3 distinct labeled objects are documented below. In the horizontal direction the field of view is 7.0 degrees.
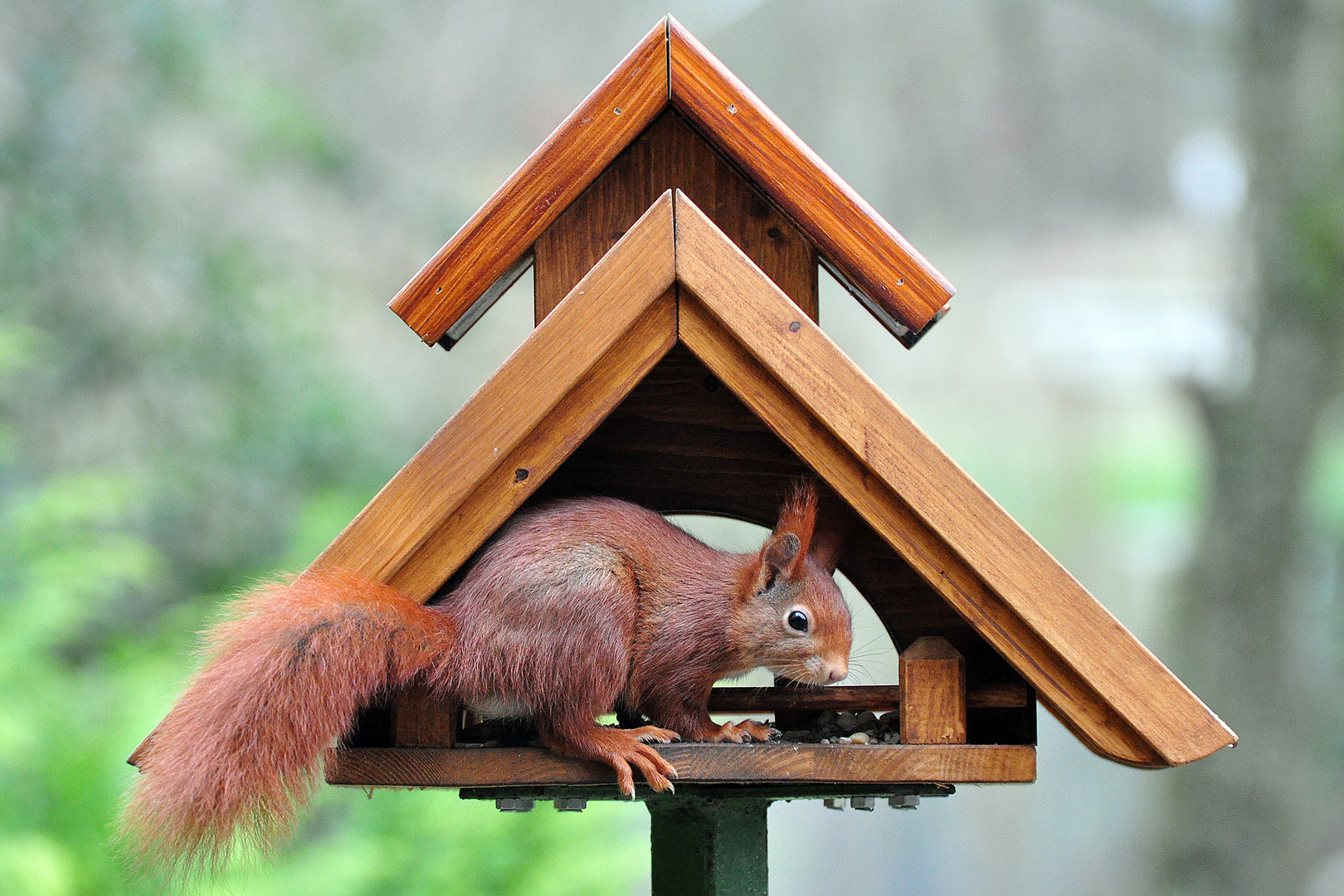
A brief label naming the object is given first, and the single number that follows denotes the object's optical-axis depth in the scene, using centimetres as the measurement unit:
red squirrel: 433
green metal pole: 445
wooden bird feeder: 436
